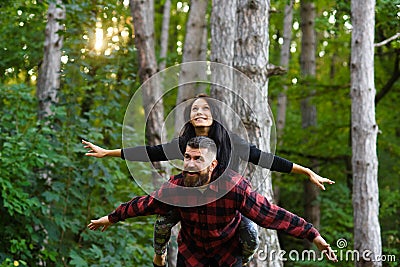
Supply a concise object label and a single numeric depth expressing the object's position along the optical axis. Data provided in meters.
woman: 6.87
